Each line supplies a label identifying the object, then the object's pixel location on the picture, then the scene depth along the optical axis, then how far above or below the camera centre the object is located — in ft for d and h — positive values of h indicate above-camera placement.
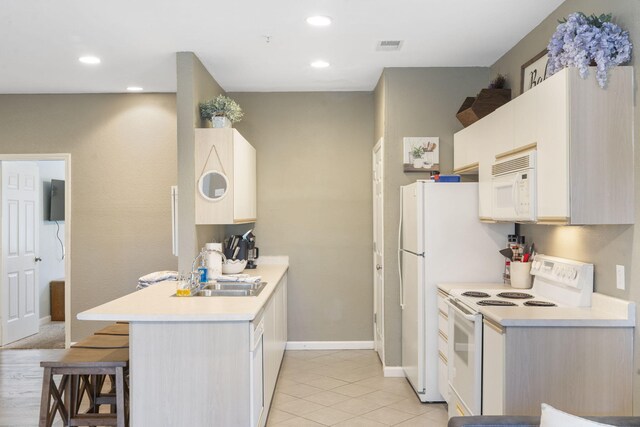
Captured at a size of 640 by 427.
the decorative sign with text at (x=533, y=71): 10.67 +3.19
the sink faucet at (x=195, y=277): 11.19 -1.45
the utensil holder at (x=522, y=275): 10.87 -1.36
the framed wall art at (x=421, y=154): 14.11 +1.69
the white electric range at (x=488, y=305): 8.67 -1.68
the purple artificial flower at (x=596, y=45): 7.71 +2.63
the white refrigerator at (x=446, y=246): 12.05 -0.80
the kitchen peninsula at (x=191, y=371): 8.63 -2.72
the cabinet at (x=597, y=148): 7.73 +1.01
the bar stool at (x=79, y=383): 8.57 -3.04
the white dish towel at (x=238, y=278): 11.86 -1.59
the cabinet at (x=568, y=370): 7.65 -2.43
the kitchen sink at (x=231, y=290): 11.30 -1.76
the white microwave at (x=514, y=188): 8.86 +0.48
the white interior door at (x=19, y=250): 17.94 -1.33
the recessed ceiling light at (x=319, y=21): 10.56 +4.17
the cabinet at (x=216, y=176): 12.53 +0.96
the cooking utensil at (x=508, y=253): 11.33 -0.91
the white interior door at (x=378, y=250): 14.89 -1.16
